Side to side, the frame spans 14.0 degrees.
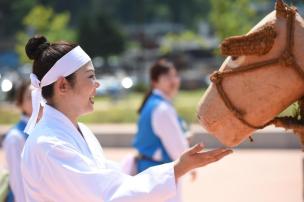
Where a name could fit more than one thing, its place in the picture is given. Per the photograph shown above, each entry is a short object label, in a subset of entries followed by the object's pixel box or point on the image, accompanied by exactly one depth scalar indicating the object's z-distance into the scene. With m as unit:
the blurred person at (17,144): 8.33
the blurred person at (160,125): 10.23
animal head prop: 4.52
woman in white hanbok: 4.76
